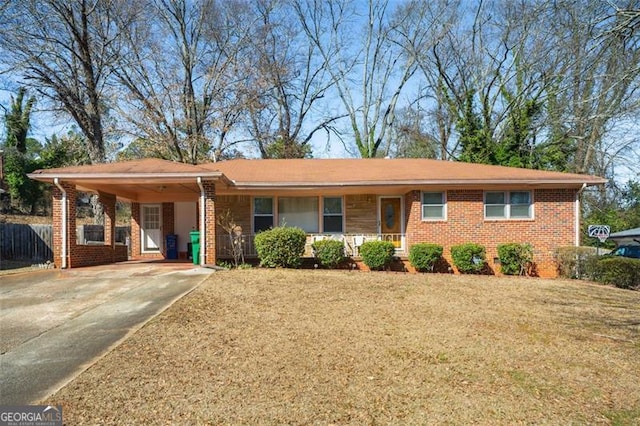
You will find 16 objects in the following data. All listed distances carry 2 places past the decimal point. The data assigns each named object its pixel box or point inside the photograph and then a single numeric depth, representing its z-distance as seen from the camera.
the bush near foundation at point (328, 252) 12.96
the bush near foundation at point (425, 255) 12.76
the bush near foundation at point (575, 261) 12.37
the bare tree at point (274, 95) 27.56
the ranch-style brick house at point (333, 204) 11.78
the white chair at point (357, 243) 14.12
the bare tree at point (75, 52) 19.66
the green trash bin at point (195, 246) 12.78
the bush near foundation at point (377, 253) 12.93
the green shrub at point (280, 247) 12.15
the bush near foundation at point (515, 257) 12.88
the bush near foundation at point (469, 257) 12.80
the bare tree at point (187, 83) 24.30
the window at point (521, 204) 13.73
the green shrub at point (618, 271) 11.02
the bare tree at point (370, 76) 31.17
